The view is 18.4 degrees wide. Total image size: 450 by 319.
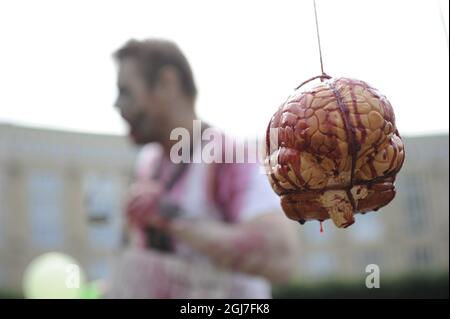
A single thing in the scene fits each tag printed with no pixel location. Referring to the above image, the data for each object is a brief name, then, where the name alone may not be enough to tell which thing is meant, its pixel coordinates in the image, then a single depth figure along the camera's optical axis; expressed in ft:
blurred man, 6.88
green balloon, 10.02
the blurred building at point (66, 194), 45.95
